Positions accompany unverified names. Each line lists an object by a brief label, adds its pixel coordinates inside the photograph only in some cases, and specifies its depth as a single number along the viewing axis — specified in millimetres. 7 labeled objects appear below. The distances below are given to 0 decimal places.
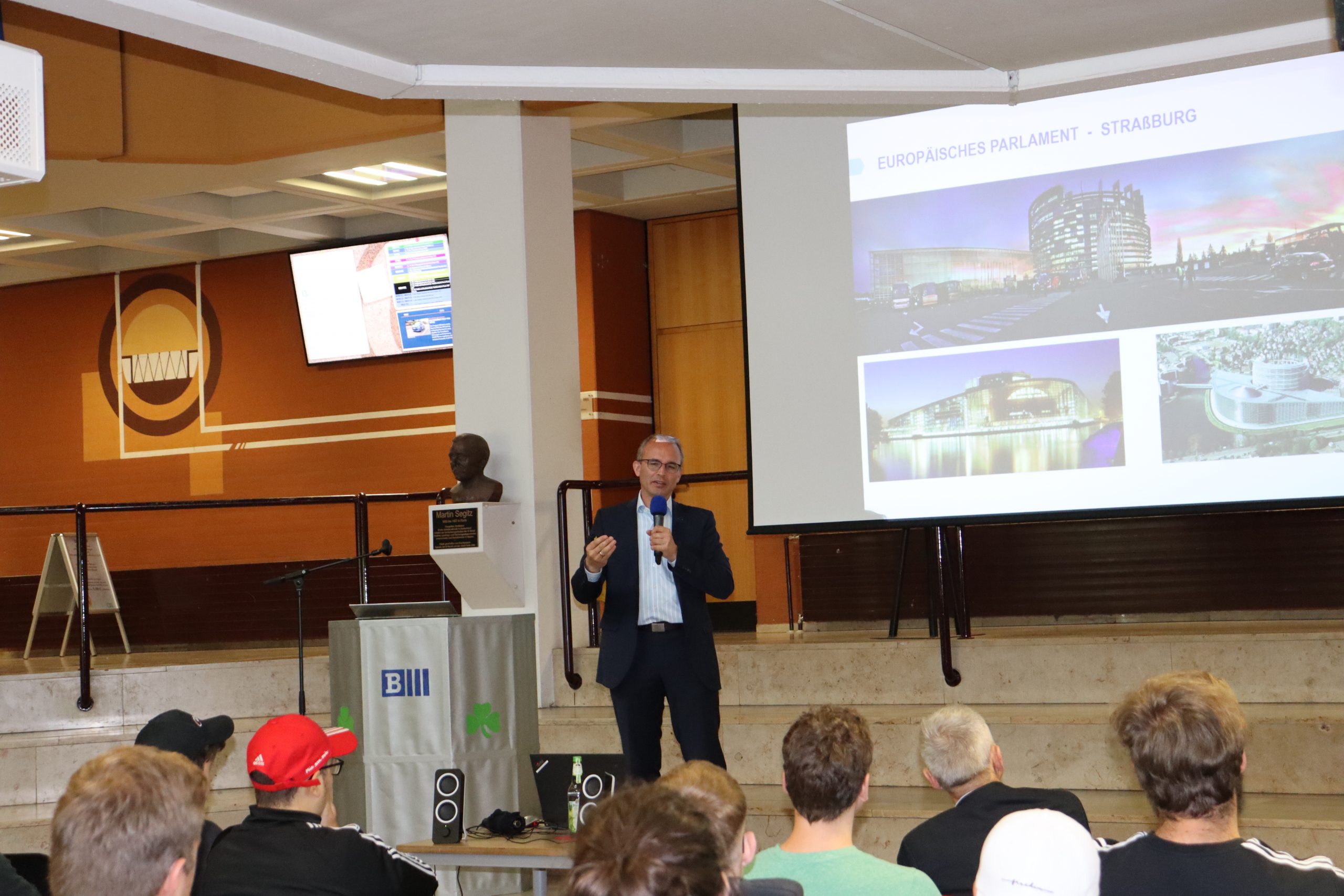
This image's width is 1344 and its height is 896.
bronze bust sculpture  6211
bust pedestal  6117
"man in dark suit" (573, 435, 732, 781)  4555
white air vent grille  3447
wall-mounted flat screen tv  9766
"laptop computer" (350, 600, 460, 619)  5438
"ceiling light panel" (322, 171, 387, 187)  8562
